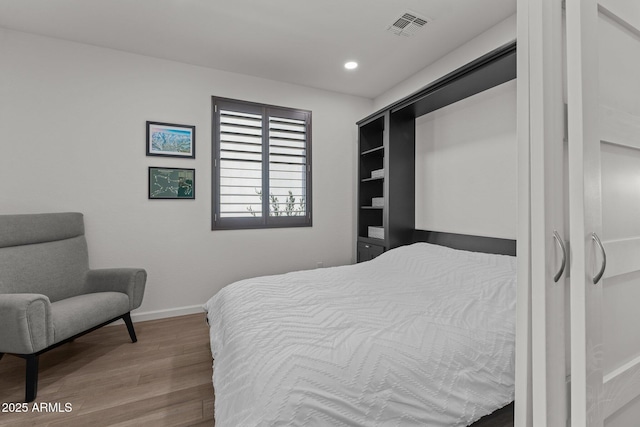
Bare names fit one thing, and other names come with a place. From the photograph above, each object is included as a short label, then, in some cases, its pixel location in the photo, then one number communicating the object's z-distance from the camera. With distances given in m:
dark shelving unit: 2.31
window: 3.39
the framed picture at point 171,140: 3.08
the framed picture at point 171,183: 3.10
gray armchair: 1.78
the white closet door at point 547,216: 0.82
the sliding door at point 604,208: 0.82
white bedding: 1.07
